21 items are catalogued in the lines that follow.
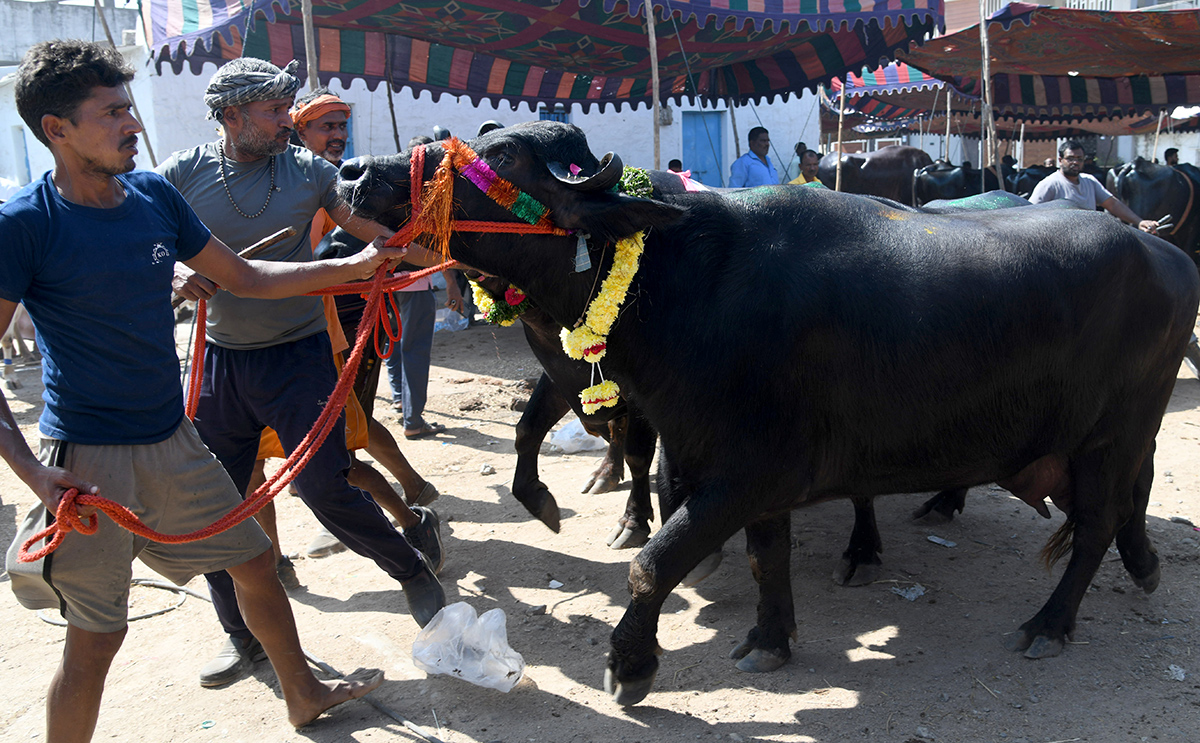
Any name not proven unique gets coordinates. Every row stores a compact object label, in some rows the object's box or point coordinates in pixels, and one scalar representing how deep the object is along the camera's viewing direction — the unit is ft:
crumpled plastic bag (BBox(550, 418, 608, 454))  19.88
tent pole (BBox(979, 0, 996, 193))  26.86
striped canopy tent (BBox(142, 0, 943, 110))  23.63
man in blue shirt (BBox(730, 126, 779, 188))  31.04
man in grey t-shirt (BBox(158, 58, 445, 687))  10.50
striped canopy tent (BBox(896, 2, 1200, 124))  29.78
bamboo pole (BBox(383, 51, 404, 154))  28.30
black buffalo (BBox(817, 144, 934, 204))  48.29
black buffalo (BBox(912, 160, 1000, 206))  44.83
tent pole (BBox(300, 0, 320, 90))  20.74
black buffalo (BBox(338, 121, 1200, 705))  9.35
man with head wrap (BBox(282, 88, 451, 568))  13.03
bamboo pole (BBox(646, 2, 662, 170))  22.49
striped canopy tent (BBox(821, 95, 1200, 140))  61.36
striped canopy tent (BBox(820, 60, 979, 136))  50.04
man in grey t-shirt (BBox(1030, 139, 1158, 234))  23.94
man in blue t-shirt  7.26
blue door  49.55
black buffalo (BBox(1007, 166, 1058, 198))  43.86
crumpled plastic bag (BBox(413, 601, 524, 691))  10.02
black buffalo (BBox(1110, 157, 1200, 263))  32.37
